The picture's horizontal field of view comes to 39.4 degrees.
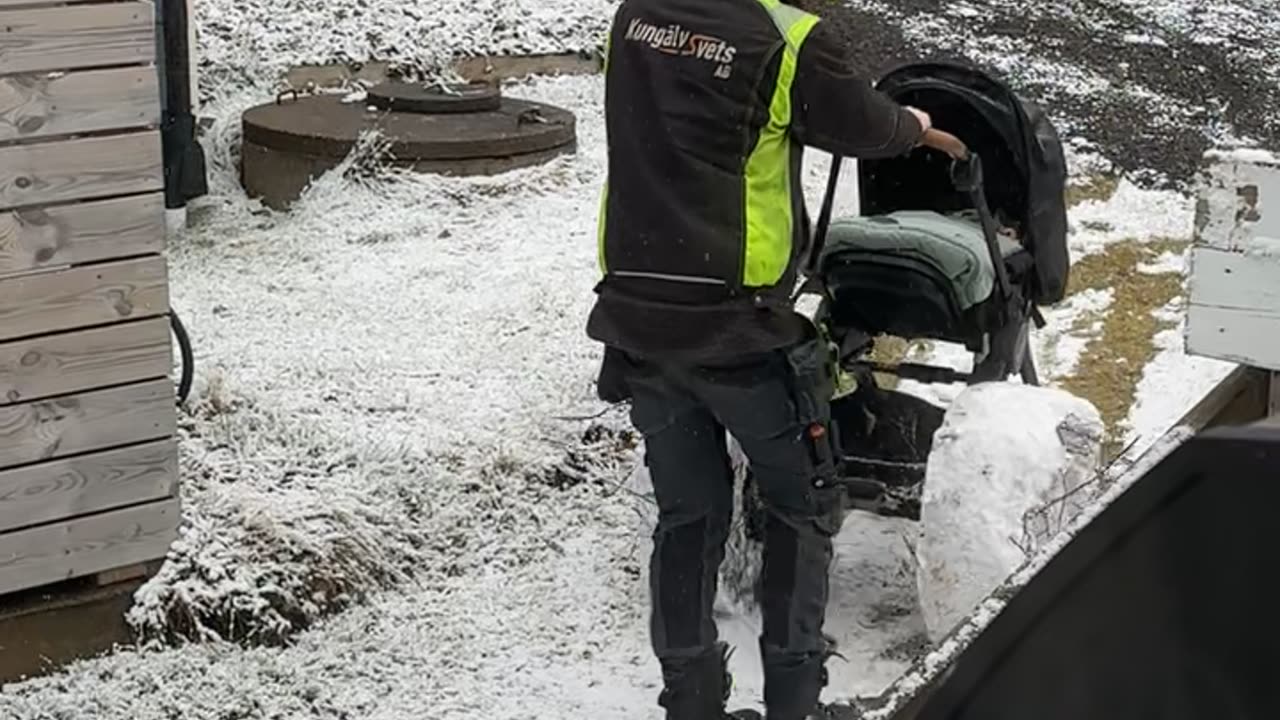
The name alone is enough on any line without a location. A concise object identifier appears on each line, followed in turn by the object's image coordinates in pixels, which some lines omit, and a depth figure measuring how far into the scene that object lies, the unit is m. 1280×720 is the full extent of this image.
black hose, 5.38
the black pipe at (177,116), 8.16
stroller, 4.69
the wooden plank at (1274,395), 4.01
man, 3.74
